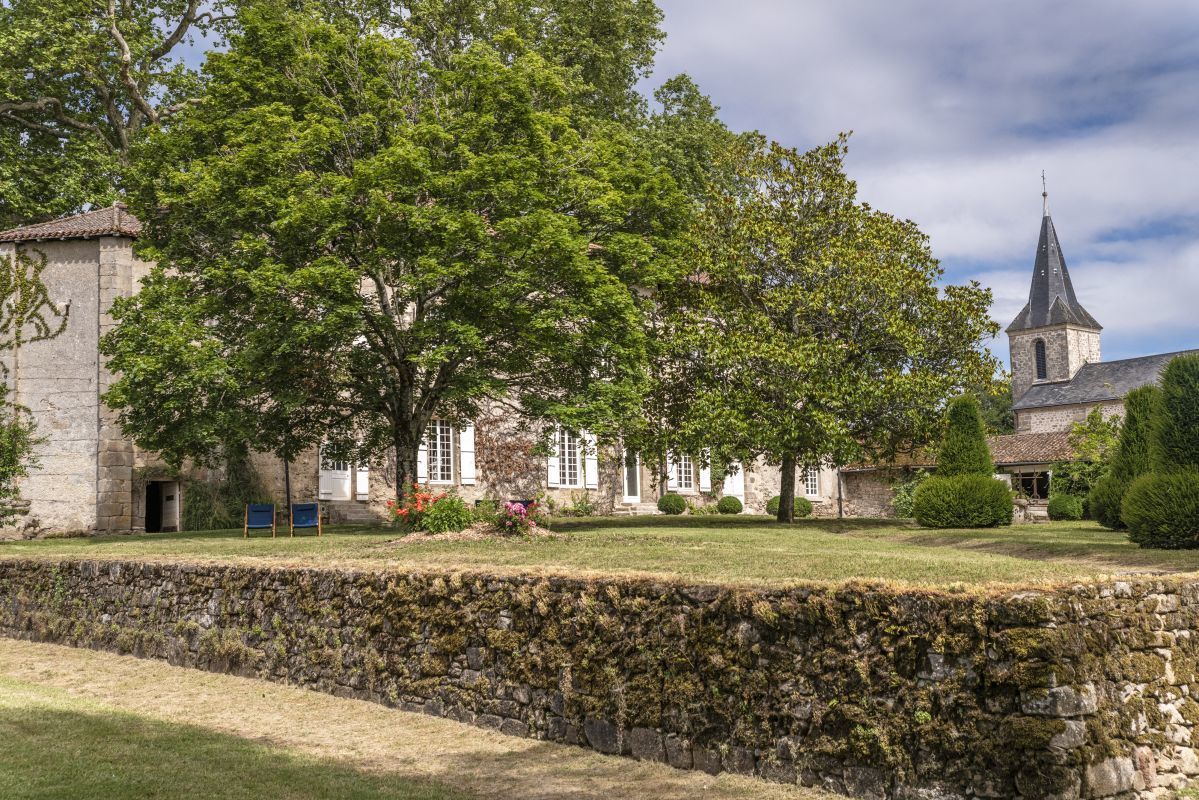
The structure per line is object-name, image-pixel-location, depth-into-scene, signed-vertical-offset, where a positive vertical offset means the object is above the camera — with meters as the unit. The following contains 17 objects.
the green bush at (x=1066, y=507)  30.17 -1.00
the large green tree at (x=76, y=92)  28.84 +11.70
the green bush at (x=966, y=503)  22.02 -0.60
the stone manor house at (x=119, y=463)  24.83 +0.64
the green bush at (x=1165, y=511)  14.58 -0.57
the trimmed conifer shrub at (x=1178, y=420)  15.62 +0.76
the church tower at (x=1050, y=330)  73.88 +10.19
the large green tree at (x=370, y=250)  19.20 +4.54
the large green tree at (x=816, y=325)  22.55 +3.44
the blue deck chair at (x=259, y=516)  20.59 -0.52
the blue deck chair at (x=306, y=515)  20.30 -0.51
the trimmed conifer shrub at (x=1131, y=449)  19.30 +0.42
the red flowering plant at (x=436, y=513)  17.33 -0.46
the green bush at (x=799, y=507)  33.44 -0.93
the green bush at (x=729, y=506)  33.66 -0.83
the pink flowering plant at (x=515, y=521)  17.19 -0.60
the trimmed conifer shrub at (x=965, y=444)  23.69 +0.70
